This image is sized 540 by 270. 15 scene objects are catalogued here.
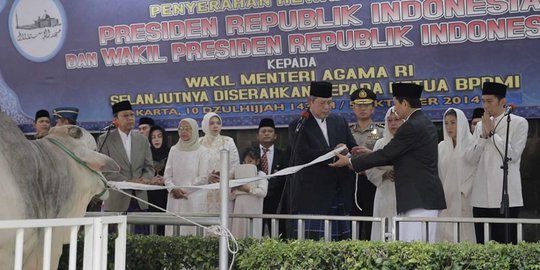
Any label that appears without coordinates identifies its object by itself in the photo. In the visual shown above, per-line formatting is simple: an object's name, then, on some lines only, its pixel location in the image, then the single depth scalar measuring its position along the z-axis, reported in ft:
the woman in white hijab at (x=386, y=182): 24.93
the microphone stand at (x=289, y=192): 24.48
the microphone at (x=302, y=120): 24.54
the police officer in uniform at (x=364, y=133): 27.32
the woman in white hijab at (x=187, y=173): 29.17
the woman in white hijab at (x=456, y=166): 25.44
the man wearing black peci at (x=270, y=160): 29.14
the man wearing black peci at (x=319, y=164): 24.11
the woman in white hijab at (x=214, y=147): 29.07
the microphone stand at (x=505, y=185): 23.50
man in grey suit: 26.53
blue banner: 27.43
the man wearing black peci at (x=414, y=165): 21.49
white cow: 13.98
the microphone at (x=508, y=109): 23.49
